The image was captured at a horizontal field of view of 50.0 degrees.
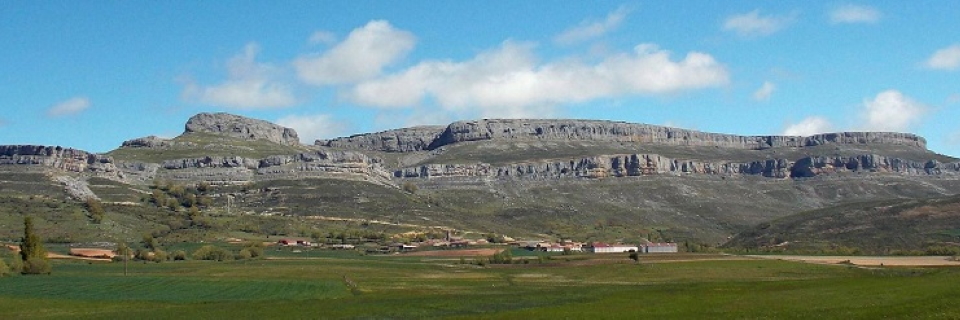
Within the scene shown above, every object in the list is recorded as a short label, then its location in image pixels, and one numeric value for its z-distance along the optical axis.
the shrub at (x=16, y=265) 109.94
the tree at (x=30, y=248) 110.05
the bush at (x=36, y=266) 107.31
